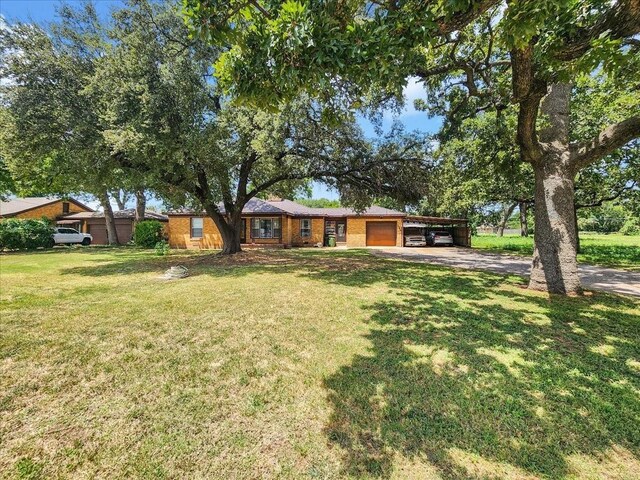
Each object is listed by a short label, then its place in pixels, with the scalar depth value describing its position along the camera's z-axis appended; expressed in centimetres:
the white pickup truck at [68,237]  2245
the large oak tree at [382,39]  275
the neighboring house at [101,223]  2770
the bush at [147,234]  2047
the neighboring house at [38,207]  2700
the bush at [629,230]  4348
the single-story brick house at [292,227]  2102
